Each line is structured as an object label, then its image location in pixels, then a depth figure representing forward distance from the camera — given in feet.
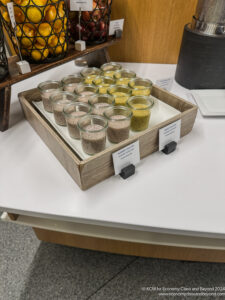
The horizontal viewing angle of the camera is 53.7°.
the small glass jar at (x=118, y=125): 2.22
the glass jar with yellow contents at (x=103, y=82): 2.84
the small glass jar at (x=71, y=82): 2.90
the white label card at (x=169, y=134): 2.37
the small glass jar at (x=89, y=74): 3.02
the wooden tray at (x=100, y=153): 1.98
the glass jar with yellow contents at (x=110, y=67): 3.30
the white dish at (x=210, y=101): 3.09
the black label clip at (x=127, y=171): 2.21
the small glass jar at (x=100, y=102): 2.49
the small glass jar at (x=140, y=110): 2.36
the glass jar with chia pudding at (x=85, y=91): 2.67
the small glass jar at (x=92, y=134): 2.06
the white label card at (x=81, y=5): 2.79
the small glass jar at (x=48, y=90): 2.65
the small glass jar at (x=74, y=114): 2.27
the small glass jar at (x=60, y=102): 2.46
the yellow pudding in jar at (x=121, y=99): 2.65
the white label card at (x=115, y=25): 3.40
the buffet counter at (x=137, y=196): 1.95
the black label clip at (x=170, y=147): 2.47
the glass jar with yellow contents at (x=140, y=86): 2.77
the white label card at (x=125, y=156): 2.11
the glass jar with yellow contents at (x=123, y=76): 2.96
